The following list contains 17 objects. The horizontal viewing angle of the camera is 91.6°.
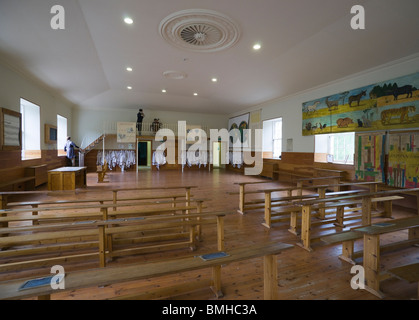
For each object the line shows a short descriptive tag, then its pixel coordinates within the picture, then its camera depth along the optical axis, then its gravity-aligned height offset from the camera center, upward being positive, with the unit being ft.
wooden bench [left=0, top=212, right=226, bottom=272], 6.59 -3.82
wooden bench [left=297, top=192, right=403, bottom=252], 8.88 -3.08
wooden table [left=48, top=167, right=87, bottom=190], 18.20 -2.21
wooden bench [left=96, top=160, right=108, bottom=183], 24.70 -2.37
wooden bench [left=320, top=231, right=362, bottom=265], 6.23 -2.64
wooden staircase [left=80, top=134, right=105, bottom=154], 33.53 +1.74
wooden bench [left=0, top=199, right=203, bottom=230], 7.50 -2.43
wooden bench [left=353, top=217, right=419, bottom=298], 6.09 -3.09
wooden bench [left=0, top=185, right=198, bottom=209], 9.41 -2.57
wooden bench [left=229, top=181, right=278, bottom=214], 13.51 -3.16
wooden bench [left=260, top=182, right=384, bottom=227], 11.38 -2.55
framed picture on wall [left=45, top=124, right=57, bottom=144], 23.59 +2.49
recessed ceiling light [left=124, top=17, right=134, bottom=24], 12.35 +8.24
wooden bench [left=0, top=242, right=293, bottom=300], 3.36 -2.37
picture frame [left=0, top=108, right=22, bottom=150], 15.74 +2.03
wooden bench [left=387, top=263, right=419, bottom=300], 4.43 -2.68
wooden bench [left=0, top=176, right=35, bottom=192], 16.00 -2.59
